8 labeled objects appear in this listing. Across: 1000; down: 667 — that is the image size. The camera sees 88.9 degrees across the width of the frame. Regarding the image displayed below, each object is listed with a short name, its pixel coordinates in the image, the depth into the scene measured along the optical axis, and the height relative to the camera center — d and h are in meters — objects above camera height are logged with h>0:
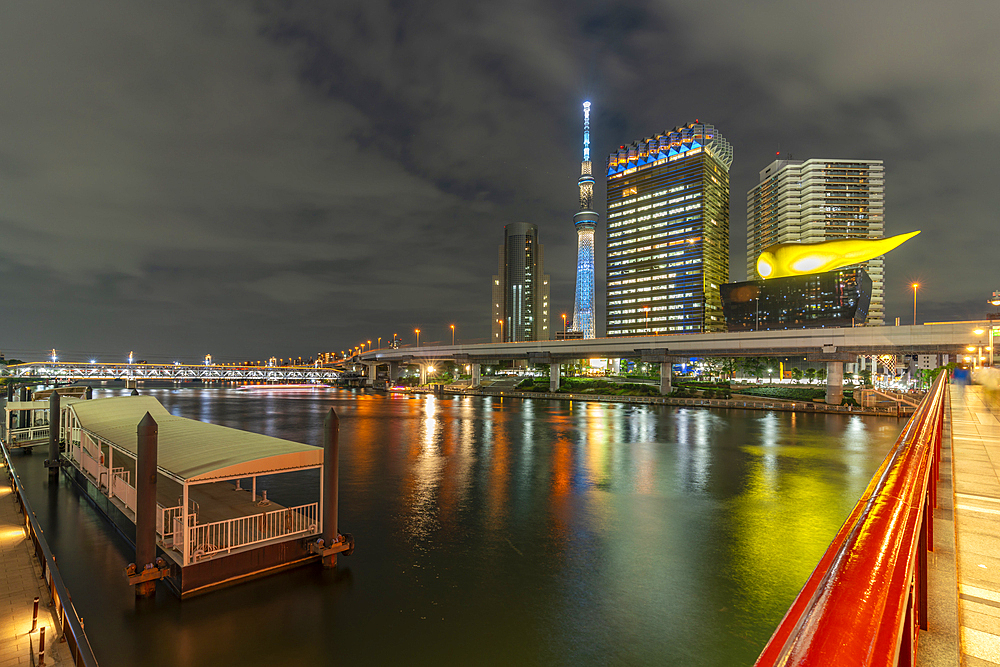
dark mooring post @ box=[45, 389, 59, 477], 27.38 -4.91
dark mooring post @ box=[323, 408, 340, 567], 16.36 -4.09
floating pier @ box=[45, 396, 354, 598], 14.07 -5.42
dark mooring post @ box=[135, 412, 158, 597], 13.86 -4.15
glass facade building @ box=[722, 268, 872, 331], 141.00 +14.42
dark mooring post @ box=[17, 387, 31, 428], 36.75 -5.03
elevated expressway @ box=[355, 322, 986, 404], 61.88 +0.57
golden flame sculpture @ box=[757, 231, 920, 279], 121.96 +25.06
